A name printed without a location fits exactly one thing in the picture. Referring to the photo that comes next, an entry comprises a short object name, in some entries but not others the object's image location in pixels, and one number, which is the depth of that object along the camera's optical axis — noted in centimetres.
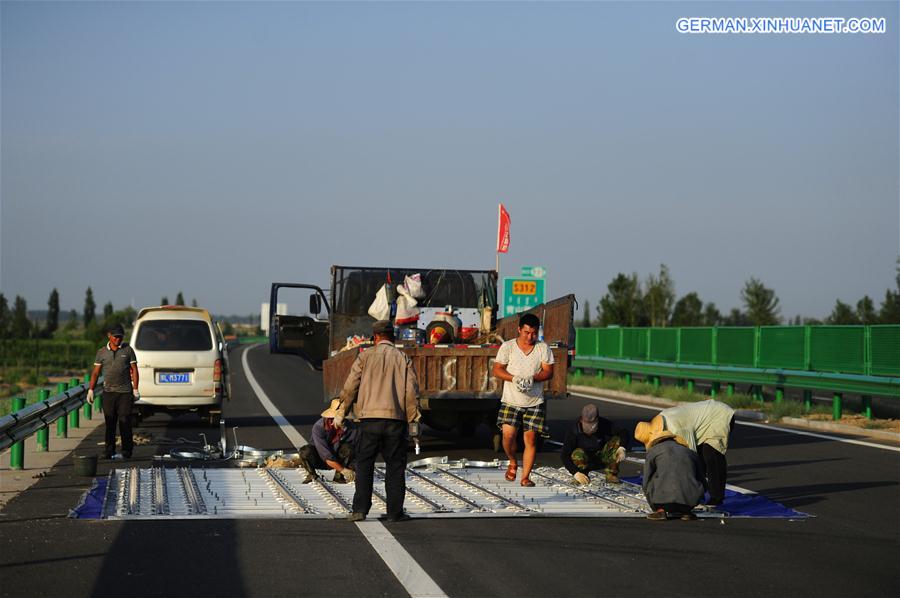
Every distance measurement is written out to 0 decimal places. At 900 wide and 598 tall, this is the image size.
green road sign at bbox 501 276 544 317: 4109
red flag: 2477
